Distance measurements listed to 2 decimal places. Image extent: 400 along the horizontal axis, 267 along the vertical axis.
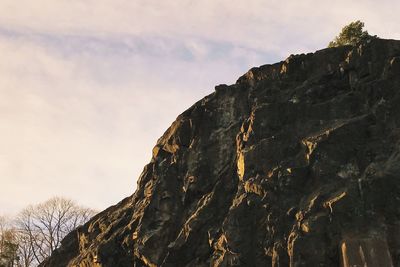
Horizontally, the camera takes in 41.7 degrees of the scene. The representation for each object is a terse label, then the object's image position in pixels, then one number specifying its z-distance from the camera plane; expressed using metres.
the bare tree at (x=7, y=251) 59.88
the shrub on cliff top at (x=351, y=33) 42.55
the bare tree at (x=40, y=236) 69.56
